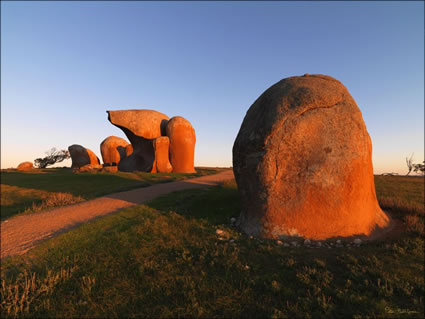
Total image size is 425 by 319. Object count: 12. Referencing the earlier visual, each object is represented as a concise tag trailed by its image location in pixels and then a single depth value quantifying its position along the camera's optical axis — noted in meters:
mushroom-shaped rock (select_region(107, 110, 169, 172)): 26.80
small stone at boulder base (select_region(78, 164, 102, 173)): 26.93
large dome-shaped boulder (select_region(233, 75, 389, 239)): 5.86
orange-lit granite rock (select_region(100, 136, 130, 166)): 36.56
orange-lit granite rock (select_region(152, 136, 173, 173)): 25.75
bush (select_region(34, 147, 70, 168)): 49.14
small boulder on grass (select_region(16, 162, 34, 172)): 40.00
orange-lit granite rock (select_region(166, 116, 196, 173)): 26.88
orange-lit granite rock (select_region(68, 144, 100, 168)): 36.91
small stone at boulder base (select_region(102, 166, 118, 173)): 26.28
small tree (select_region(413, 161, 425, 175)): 35.25
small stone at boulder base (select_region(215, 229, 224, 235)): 6.28
